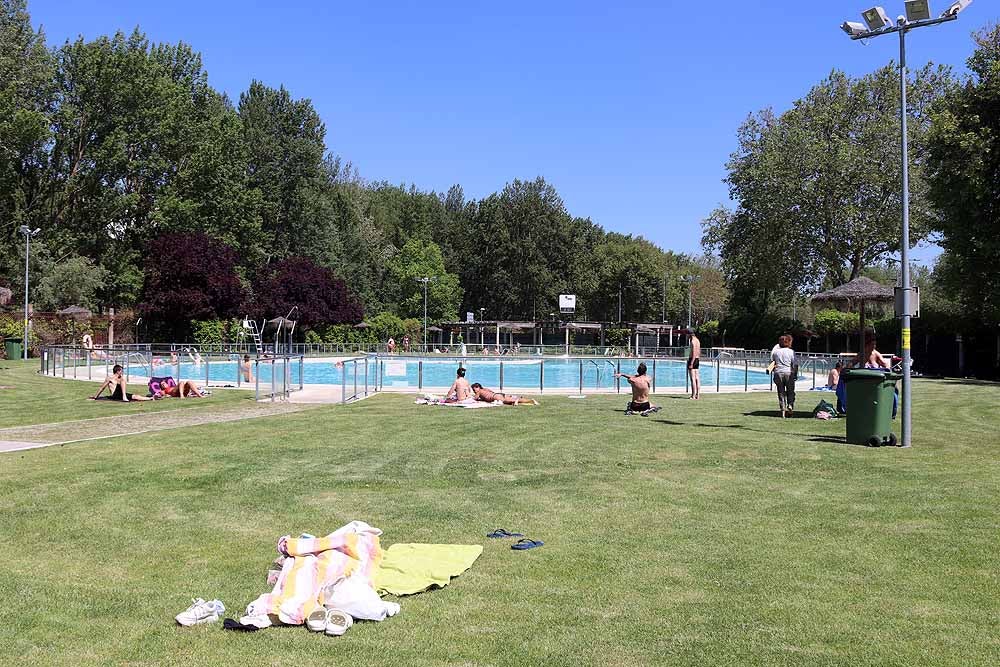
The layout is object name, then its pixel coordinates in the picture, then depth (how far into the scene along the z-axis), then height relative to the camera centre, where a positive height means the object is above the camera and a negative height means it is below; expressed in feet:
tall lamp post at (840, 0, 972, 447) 39.88 +15.15
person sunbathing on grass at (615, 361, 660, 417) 59.21 -4.67
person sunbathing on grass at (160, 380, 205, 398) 70.28 -4.96
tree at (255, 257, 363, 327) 193.16 +8.98
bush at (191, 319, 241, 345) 173.58 -0.24
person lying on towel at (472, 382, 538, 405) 65.57 -5.02
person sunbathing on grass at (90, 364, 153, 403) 66.33 -4.77
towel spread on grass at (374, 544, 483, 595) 18.76 -5.62
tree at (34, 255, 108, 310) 155.43 +8.69
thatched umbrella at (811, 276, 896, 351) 85.51 +4.27
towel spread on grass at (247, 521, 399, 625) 16.96 -5.43
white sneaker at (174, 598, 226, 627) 16.48 -5.65
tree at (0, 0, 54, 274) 155.02 +39.03
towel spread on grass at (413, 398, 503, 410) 63.46 -5.55
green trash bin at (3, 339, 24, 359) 132.16 -2.89
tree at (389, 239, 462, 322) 271.92 +16.41
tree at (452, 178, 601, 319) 287.07 +27.31
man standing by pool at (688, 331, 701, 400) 72.90 -3.04
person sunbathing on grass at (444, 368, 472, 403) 65.26 -4.64
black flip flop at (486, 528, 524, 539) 23.53 -5.73
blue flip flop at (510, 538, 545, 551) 22.29 -5.74
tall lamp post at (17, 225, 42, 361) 132.49 +15.15
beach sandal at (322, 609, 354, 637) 16.17 -5.76
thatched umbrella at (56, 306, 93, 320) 142.75 +3.12
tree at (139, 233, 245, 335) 169.89 +10.15
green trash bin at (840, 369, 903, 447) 42.09 -3.75
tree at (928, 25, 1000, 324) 101.09 +19.98
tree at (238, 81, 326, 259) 220.64 +46.46
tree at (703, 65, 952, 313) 154.92 +28.28
